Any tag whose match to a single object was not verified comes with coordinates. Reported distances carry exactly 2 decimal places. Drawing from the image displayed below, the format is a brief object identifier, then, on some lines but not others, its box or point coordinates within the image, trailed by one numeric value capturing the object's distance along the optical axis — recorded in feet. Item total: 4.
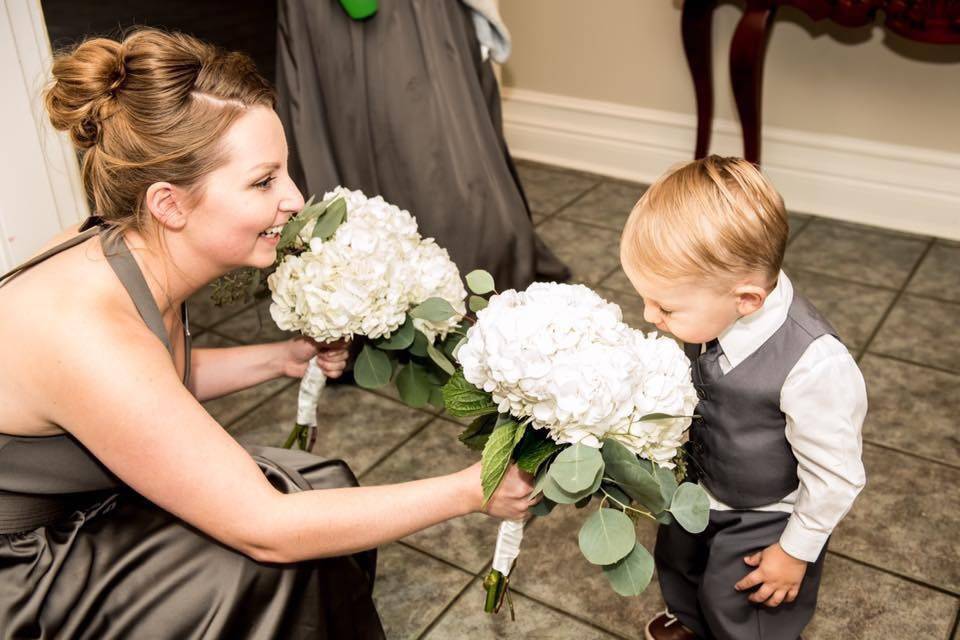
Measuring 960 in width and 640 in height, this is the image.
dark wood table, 9.49
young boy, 4.22
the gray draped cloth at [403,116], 8.36
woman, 4.15
